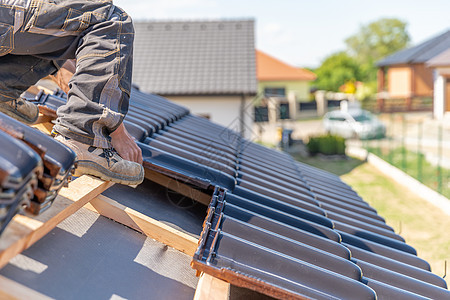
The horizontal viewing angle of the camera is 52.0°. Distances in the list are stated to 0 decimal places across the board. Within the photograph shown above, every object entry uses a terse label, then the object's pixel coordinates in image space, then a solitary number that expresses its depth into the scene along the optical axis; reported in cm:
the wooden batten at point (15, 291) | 152
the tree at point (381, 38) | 8069
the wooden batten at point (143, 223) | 231
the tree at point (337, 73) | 5244
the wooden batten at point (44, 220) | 142
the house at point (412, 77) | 3522
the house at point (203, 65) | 1720
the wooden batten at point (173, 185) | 298
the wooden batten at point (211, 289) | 181
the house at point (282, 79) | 4350
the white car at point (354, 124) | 2433
